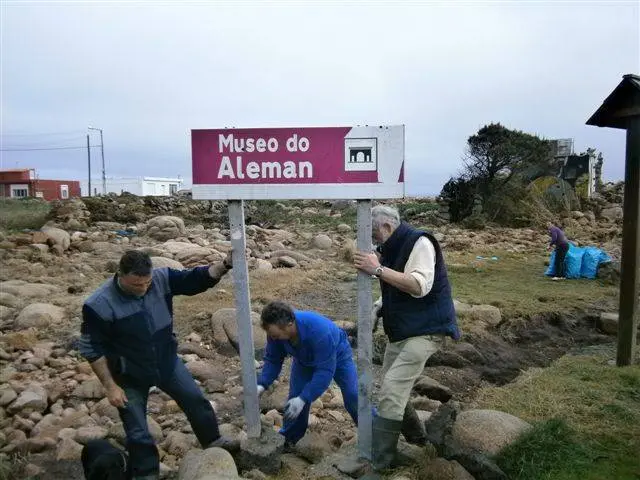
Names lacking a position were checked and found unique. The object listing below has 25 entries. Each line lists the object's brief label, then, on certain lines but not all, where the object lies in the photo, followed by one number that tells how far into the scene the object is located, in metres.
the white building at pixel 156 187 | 64.56
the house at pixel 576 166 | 25.28
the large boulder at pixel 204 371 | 6.54
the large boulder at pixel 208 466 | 3.70
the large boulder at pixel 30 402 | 5.52
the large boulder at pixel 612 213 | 22.40
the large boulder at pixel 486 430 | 4.08
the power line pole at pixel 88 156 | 52.62
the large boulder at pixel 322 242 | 17.06
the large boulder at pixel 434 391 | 6.11
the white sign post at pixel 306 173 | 3.69
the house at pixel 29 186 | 51.38
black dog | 3.67
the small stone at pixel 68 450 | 4.55
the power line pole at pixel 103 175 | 50.60
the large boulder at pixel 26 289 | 9.80
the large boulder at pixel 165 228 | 16.94
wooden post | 6.01
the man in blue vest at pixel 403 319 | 3.75
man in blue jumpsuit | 3.96
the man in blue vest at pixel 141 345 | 3.78
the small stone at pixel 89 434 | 4.80
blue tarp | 12.31
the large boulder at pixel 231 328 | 7.43
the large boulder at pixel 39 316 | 8.11
